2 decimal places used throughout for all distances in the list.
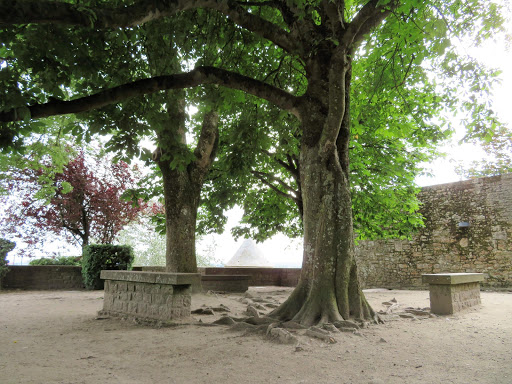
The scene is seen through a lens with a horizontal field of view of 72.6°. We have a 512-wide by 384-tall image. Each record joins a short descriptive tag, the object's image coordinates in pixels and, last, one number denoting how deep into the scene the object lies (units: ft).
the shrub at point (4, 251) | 38.42
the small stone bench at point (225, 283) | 33.91
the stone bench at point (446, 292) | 20.67
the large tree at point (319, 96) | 15.83
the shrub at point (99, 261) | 39.17
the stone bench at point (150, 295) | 17.07
